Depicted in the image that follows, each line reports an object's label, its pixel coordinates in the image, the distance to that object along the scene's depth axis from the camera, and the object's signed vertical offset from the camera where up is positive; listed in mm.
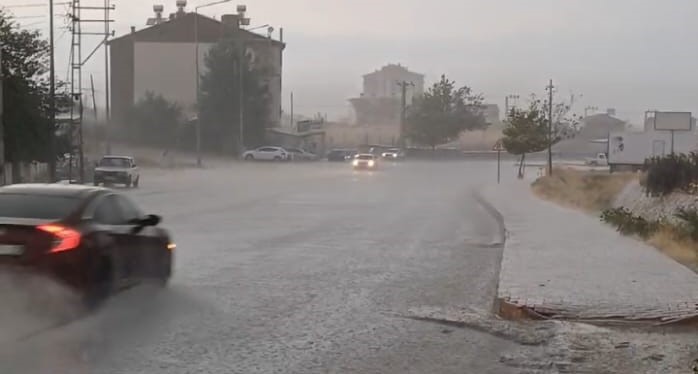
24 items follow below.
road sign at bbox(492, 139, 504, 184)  58775 -584
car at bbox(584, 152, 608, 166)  94062 -2203
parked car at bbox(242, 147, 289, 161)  89312 -1825
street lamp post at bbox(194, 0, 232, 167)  73512 -452
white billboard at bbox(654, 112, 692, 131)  66750 +1048
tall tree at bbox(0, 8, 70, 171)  38312 +1203
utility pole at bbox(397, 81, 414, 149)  125606 +1833
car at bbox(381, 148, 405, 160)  104938 -1976
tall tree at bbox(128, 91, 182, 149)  90250 +689
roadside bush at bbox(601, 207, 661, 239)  21266 -1807
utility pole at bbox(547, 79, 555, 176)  62688 +1134
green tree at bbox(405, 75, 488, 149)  123875 +2246
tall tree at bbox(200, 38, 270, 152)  92188 +3217
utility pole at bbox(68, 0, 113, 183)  46781 +2407
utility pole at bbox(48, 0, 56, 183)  39344 +847
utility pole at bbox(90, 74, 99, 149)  70188 +1405
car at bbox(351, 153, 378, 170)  77562 -2049
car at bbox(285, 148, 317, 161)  96875 -2036
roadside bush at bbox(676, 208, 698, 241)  19438 -1625
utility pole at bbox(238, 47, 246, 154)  86938 +2747
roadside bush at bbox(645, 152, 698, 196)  27375 -971
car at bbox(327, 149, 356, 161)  99688 -2021
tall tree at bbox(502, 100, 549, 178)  61906 +200
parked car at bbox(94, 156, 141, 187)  49594 -1939
